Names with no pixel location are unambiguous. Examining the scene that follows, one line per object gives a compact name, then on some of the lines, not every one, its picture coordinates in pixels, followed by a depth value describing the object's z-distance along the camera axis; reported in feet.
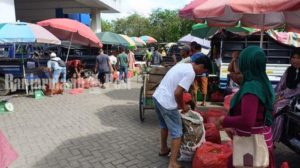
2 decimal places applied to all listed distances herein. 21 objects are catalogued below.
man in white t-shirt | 11.93
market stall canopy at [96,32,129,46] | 52.65
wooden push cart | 20.44
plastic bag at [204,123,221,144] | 14.66
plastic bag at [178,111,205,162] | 13.70
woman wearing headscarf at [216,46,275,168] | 7.93
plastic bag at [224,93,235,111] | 18.57
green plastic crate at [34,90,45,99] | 31.91
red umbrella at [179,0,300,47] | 13.19
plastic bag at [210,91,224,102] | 29.99
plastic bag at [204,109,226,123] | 16.87
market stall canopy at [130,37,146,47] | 82.89
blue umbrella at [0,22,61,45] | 27.53
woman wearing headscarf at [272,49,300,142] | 13.48
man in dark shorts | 38.70
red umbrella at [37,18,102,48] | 35.94
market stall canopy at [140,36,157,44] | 97.68
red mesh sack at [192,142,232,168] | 11.71
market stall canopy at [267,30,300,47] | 29.22
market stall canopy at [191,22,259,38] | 28.78
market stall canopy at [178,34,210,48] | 49.82
